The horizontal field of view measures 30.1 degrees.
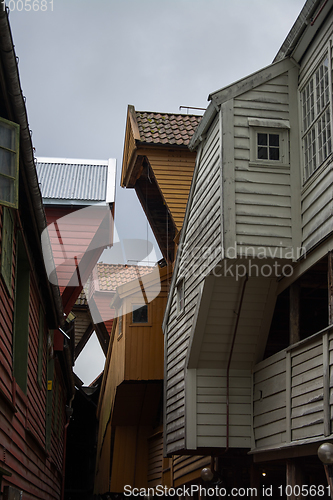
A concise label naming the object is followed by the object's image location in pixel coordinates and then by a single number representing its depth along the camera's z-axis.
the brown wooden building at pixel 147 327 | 15.08
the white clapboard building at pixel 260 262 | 7.81
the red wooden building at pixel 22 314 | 6.79
